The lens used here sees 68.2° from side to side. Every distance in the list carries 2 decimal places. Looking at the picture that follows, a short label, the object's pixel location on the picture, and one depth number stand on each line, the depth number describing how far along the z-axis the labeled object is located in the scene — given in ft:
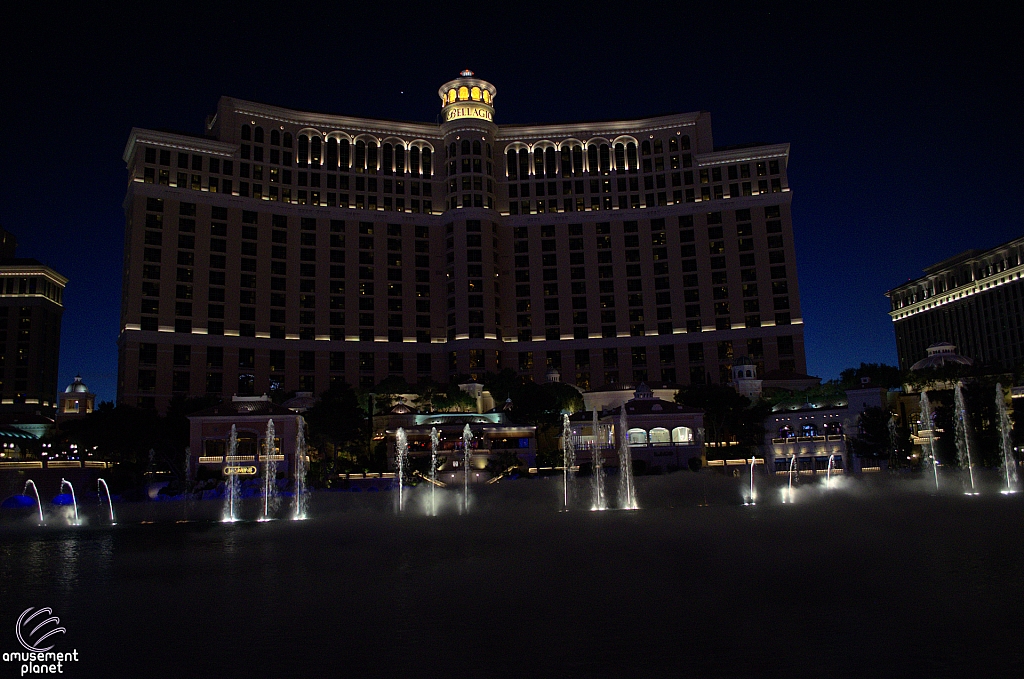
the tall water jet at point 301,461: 156.26
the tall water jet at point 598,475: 131.31
